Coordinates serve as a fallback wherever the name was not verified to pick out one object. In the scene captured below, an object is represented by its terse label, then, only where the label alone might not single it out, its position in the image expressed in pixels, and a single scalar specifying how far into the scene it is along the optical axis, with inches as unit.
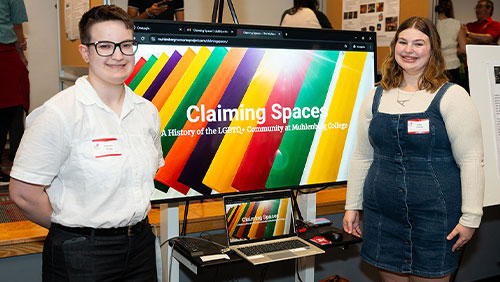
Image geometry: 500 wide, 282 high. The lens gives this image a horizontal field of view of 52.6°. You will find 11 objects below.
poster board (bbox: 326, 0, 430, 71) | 185.3
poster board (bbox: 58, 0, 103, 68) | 157.1
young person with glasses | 57.1
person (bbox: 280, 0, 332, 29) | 162.1
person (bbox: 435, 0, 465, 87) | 191.7
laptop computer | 80.9
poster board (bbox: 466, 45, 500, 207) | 101.1
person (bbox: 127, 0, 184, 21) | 110.3
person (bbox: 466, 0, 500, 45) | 234.7
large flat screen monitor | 80.9
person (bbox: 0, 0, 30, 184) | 151.5
